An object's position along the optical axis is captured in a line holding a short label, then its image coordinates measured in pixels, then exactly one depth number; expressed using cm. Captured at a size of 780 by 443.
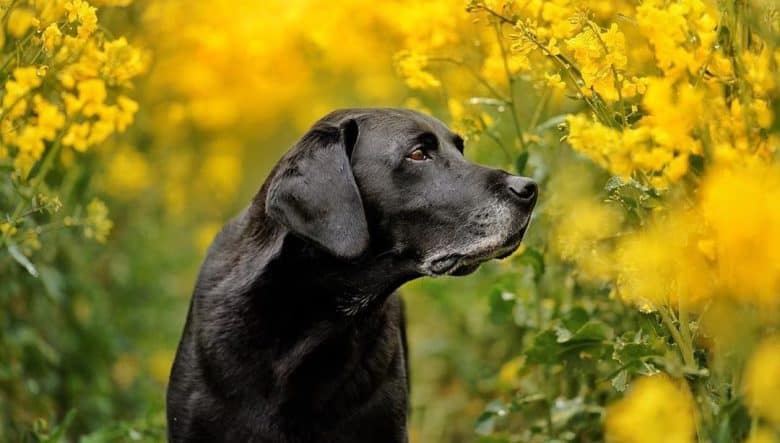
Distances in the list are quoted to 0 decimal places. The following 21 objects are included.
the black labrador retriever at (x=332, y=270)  689
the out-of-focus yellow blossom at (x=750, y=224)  471
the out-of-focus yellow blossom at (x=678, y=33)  539
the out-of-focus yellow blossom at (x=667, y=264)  554
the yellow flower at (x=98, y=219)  810
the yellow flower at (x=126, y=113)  777
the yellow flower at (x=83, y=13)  650
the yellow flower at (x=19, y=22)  845
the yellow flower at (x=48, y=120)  742
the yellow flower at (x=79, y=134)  761
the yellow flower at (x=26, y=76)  705
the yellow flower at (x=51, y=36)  650
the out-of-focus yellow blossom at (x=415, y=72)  785
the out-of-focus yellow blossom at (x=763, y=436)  496
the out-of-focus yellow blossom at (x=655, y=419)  477
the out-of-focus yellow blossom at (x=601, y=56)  596
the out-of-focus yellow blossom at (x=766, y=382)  459
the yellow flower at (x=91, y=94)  764
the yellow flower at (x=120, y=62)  734
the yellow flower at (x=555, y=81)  626
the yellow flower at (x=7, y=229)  717
